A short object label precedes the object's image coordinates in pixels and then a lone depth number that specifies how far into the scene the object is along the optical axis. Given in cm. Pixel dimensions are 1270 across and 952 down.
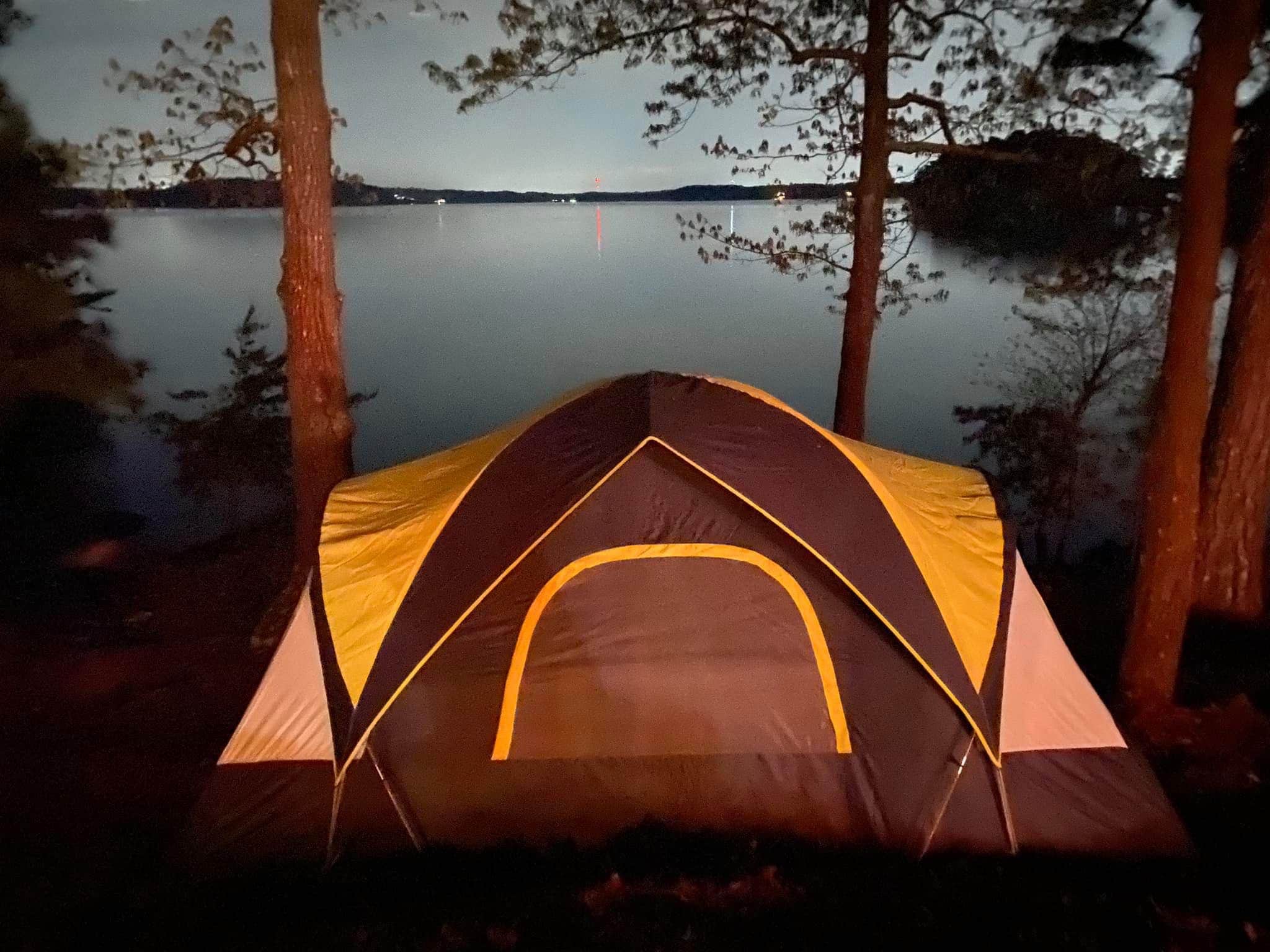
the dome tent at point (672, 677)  361
